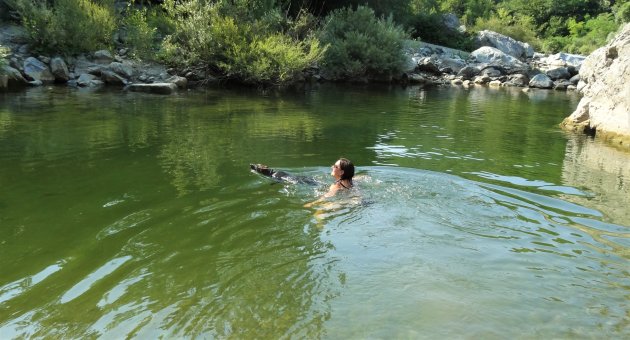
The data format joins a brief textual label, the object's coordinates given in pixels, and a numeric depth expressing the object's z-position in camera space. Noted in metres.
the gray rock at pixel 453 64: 38.56
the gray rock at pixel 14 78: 20.85
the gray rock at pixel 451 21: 51.15
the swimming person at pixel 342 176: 7.84
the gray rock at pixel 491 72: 36.87
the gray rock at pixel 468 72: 36.81
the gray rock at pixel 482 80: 35.66
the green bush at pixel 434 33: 48.69
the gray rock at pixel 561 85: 33.62
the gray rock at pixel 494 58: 40.09
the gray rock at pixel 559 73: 36.22
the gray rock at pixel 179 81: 24.24
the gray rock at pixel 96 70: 24.53
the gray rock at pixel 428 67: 37.12
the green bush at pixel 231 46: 24.36
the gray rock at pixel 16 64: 23.05
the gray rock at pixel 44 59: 24.48
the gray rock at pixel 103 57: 25.94
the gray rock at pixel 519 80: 35.00
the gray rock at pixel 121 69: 24.80
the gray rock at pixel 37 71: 22.98
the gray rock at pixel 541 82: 34.03
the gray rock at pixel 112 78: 24.05
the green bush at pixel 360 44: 30.50
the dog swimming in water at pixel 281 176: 8.29
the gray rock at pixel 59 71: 23.73
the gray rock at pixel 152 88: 22.09
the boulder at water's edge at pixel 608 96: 13.72
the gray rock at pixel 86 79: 23.03
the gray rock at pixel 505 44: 48.78
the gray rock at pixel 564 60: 41.94
